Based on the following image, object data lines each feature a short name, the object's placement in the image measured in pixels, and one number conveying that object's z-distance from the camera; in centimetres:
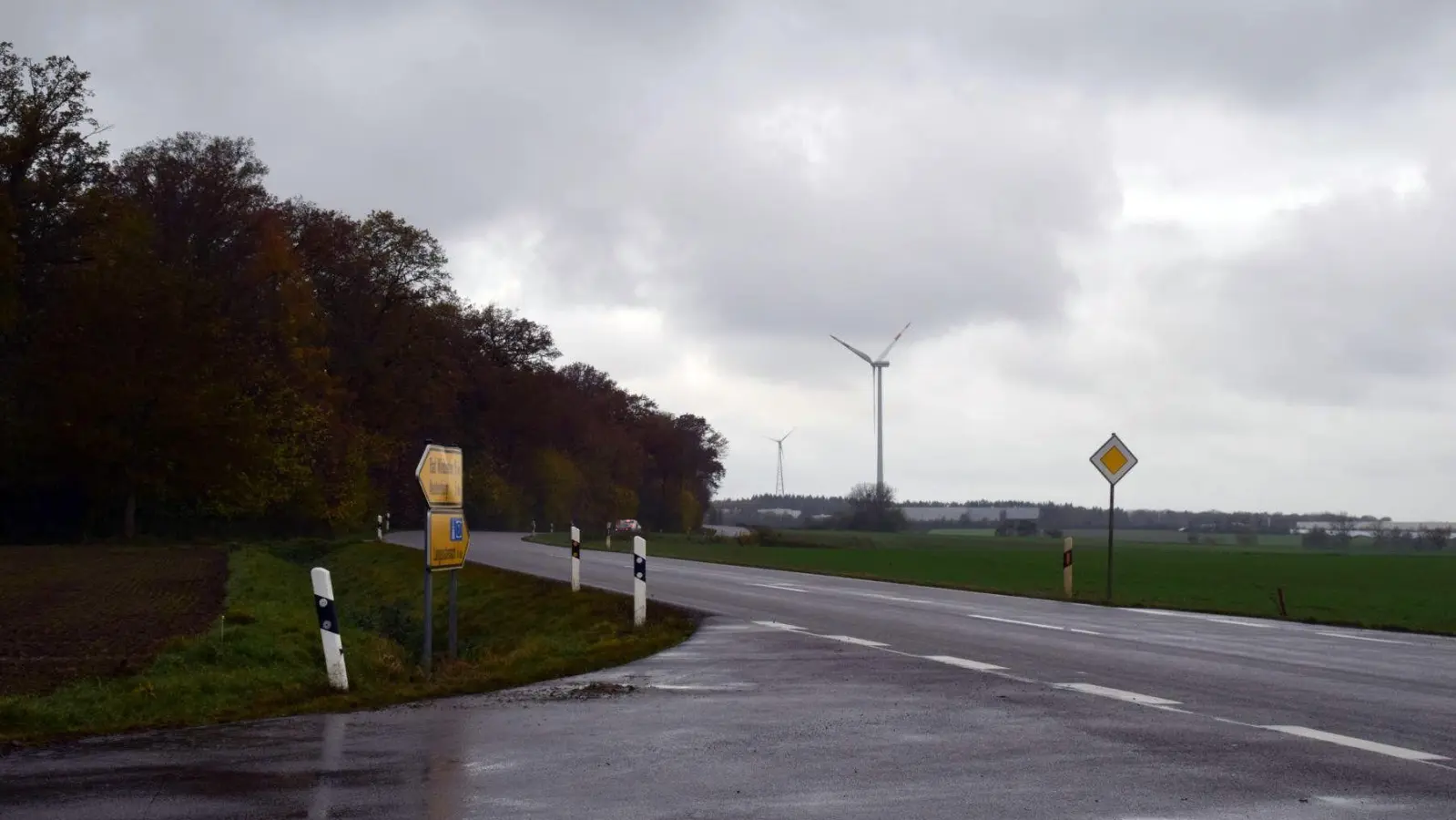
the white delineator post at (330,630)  1223
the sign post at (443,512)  1501
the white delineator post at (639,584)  1820
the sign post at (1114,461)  2717
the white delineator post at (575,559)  2438
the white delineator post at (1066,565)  2683
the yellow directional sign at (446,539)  1512
